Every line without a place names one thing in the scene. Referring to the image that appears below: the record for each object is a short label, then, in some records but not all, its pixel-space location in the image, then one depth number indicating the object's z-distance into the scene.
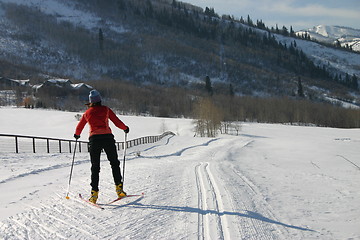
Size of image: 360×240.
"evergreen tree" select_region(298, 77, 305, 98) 166.88
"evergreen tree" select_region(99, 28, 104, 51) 192.75
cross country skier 6.13
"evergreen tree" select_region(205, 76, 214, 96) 149.00
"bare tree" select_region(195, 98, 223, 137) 65.06
